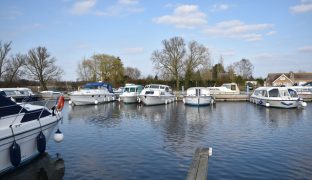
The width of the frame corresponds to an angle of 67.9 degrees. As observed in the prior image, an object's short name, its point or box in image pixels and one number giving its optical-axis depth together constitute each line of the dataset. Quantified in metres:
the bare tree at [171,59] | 46.91
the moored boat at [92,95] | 29.15
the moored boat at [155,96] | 28.11
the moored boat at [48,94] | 36.95
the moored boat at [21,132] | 7.46
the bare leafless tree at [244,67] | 78.44
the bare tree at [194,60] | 47.74
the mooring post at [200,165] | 5.32
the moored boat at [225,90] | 38.12
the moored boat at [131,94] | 30.58
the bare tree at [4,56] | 48.06
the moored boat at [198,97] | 27.25
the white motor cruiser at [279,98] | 24.03
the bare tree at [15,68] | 48.48
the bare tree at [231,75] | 56.99
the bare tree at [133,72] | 76.15
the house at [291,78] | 68.62
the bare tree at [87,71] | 56.37
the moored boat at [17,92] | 30.88
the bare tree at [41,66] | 50.55
